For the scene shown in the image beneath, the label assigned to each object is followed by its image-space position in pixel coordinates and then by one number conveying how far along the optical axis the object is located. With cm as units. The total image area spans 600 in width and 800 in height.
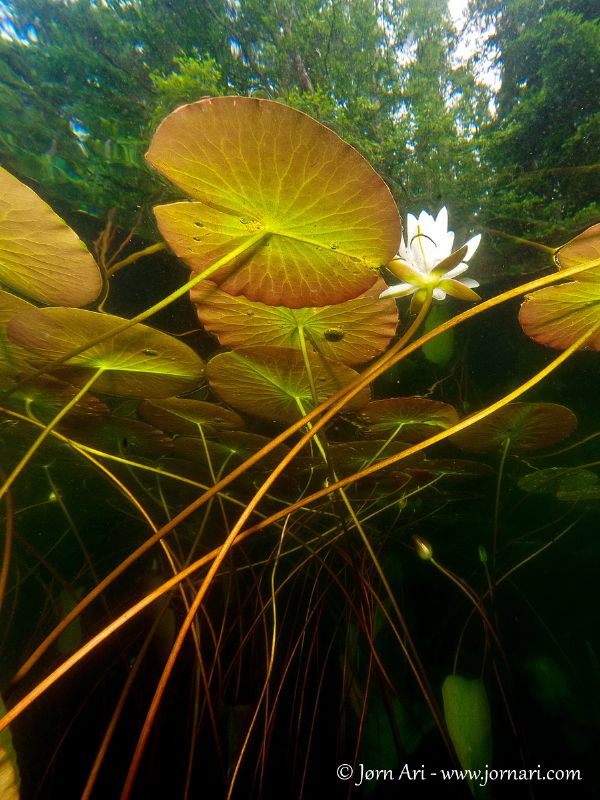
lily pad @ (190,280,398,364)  53
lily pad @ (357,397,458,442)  62
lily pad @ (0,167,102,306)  41
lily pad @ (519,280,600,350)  52
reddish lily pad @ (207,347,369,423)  57
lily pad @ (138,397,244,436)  67
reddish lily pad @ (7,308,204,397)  51
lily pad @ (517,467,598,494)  74
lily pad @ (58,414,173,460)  78
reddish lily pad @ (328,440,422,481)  73
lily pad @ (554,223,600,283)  48
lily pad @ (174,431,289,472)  75
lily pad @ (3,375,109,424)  66
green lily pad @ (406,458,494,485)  77
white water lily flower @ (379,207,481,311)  49
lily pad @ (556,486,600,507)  78
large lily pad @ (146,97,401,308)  36
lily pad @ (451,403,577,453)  64
